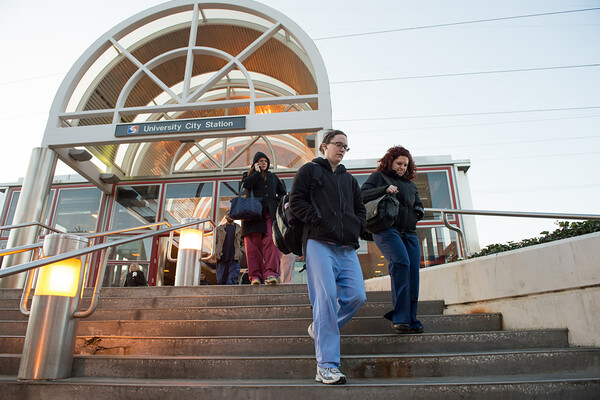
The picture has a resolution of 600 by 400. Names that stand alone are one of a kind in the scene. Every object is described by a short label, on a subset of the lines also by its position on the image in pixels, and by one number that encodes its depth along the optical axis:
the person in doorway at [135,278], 8.57
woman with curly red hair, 3.25
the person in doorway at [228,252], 6.97
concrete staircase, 2.32
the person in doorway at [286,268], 6.10
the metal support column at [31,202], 7.42
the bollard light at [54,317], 2.68
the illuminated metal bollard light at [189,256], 6.45
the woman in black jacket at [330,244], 2.55
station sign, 7.95
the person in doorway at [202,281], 9.06
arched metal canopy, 8.27
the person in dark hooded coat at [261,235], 5.04
